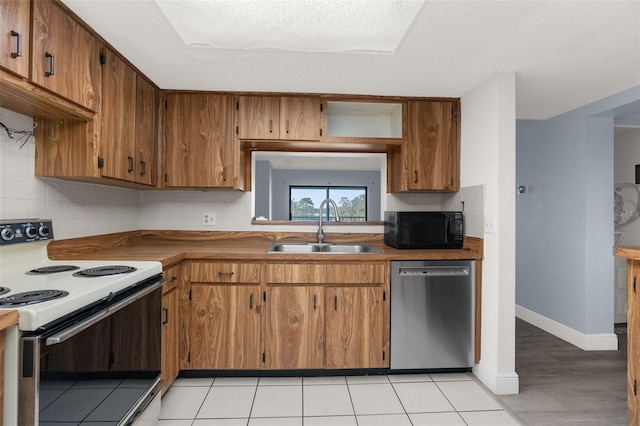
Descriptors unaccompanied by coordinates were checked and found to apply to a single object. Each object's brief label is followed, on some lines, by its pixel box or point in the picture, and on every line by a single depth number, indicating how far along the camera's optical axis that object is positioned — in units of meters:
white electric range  0.99
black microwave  2.48
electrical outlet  2.87
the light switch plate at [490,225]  2.21
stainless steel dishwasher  2.29
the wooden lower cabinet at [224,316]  2.24
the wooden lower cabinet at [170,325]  1.99
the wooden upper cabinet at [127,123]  1.90
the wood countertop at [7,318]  0.92
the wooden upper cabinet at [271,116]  2.57
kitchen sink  2.79
